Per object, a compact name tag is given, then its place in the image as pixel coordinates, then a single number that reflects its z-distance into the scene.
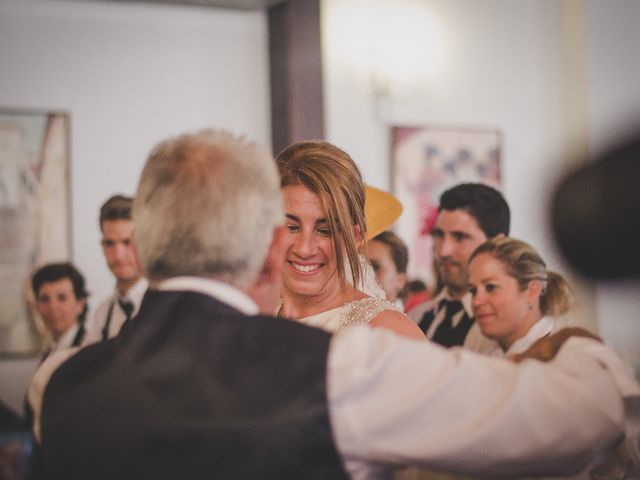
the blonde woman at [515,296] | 2.67
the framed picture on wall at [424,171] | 5.75
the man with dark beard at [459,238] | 3.20
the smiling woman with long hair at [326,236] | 2.15
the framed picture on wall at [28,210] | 4.93
